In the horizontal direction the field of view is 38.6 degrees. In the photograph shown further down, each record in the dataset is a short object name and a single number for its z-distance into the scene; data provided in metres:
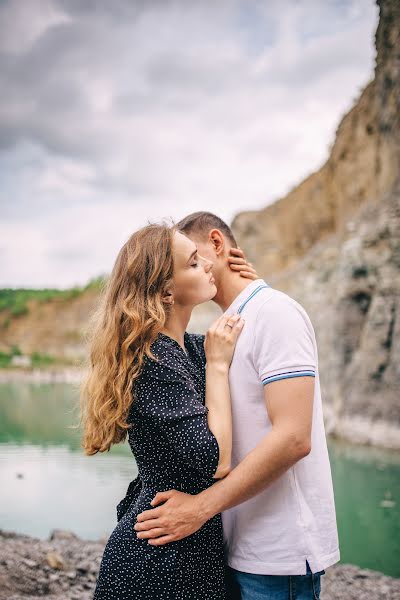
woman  2.09
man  2.04
